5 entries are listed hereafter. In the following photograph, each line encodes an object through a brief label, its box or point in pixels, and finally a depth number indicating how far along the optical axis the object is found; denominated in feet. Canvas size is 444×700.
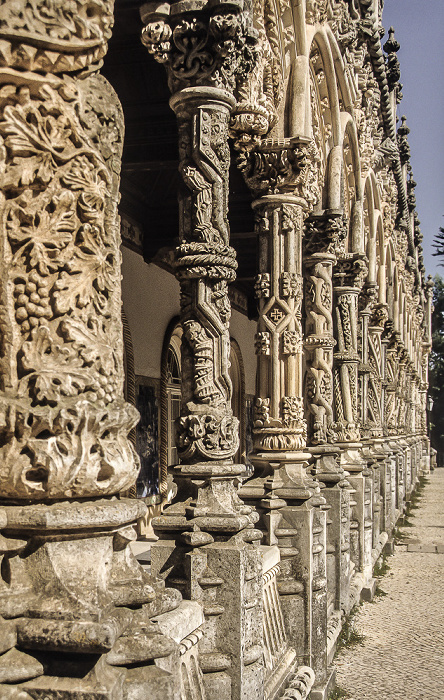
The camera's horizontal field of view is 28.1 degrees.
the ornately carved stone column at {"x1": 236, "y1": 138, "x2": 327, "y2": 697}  20.79
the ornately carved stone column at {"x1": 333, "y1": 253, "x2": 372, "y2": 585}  34.68
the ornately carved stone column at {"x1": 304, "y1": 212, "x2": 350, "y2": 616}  28.14
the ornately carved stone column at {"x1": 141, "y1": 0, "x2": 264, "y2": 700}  14.23
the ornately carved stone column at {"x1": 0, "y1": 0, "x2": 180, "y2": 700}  7.06
